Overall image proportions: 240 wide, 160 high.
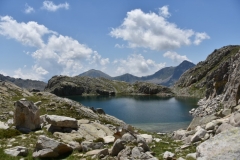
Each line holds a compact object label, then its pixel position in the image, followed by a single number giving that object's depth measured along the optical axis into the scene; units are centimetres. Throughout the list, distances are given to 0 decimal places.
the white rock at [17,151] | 1853
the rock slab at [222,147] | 1009
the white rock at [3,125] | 2855
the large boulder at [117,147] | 1839
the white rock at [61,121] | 2914
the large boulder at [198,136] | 2375
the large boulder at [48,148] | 1818
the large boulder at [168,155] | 1654
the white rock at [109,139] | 2470
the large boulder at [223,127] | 2205
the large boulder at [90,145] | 2052
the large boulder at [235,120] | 2136
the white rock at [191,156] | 1599
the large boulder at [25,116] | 3005
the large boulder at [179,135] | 3058
